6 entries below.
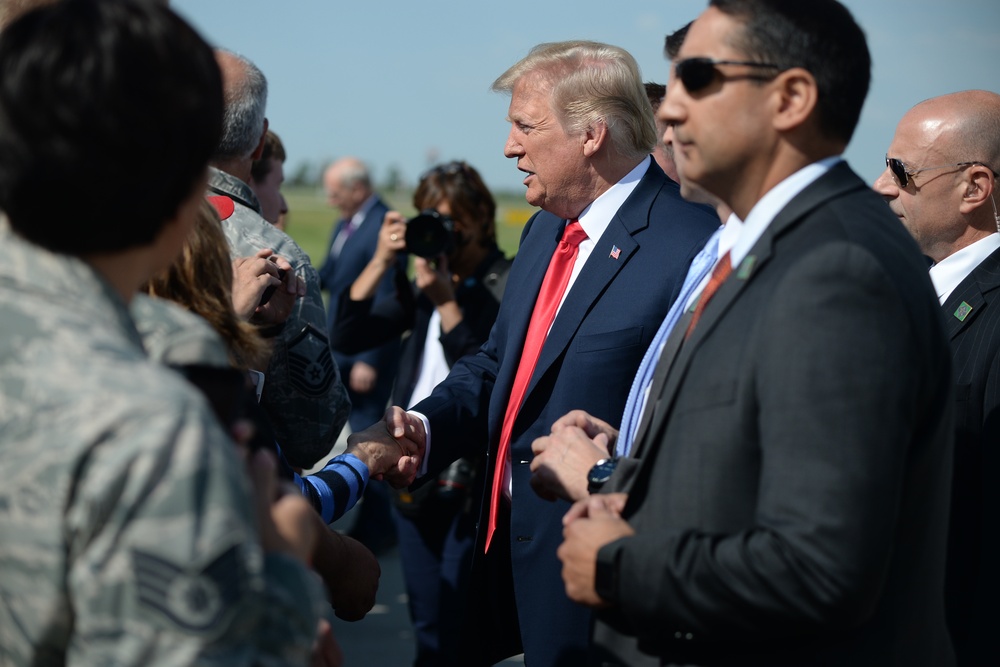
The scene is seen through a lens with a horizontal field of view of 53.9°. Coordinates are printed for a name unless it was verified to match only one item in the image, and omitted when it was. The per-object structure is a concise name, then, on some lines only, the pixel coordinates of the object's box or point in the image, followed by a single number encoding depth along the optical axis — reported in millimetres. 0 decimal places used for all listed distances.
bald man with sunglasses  2576
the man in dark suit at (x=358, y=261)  7035
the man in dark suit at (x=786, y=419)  1427
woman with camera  4492
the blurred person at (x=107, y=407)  1050
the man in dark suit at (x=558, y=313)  2750
